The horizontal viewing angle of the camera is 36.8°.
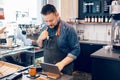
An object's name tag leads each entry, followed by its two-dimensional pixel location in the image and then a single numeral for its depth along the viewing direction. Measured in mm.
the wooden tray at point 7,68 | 2044
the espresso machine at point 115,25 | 3290
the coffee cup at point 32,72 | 1881
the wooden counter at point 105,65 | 2979
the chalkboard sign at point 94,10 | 4699
